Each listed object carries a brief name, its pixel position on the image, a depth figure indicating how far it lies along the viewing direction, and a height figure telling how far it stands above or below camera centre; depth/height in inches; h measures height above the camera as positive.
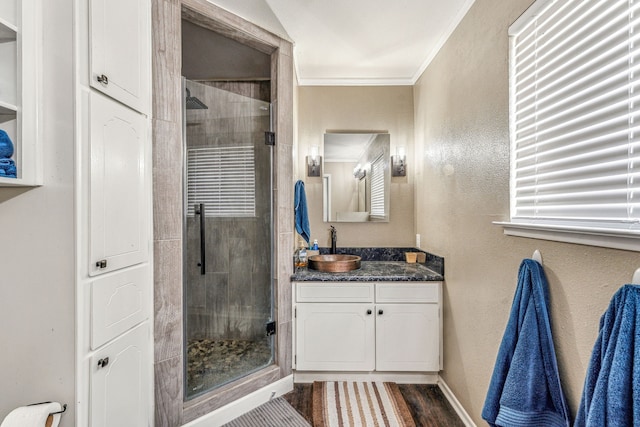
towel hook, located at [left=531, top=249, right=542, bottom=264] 49.6 -7.3
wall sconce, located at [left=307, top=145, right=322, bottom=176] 116.9 +17.9
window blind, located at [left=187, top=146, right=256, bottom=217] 77.7 +7.9
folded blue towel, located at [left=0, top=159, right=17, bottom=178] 39.5 +5.4
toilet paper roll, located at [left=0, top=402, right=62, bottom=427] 39.6 -26.7
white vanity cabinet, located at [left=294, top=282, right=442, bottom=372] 92.4 -34.0
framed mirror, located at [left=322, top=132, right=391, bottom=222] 116.3 +12.2
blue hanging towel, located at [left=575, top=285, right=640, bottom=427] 30.8 -15.9
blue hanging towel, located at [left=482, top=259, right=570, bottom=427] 45.1 -23.8
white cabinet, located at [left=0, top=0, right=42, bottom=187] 41.2 +16.7
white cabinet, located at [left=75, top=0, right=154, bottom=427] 45.8 -0.6
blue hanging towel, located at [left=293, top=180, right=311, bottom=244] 102.7 +0.3
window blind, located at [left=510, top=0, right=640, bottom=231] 35.7 +13.1
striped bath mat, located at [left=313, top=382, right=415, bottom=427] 77.6 -52.3
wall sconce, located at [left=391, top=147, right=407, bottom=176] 117.3 +18.7
